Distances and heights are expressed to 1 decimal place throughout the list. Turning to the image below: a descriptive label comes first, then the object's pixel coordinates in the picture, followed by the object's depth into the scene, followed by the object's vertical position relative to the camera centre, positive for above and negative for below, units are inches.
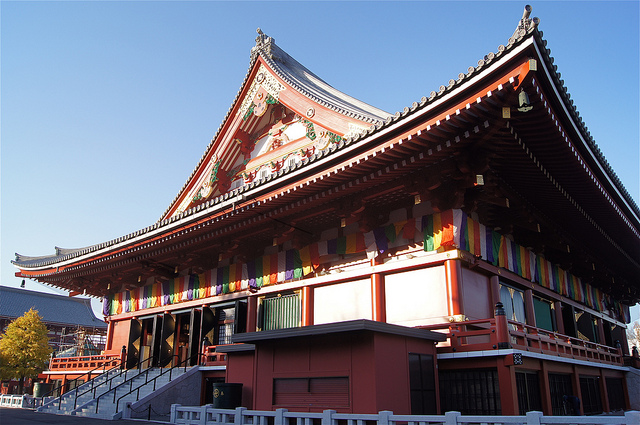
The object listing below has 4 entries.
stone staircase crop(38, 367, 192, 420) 571.2 -28.5
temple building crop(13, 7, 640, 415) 391.9 +157.3
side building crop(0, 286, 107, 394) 1935.3 +246.4
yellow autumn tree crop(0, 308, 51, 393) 1169.4 +51.3
